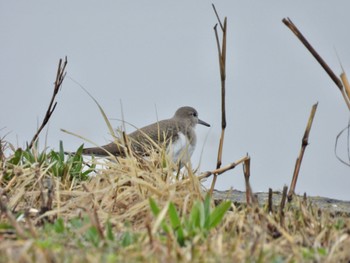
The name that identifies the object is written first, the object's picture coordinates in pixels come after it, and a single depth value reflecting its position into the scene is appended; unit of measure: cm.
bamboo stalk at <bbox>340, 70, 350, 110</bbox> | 936
